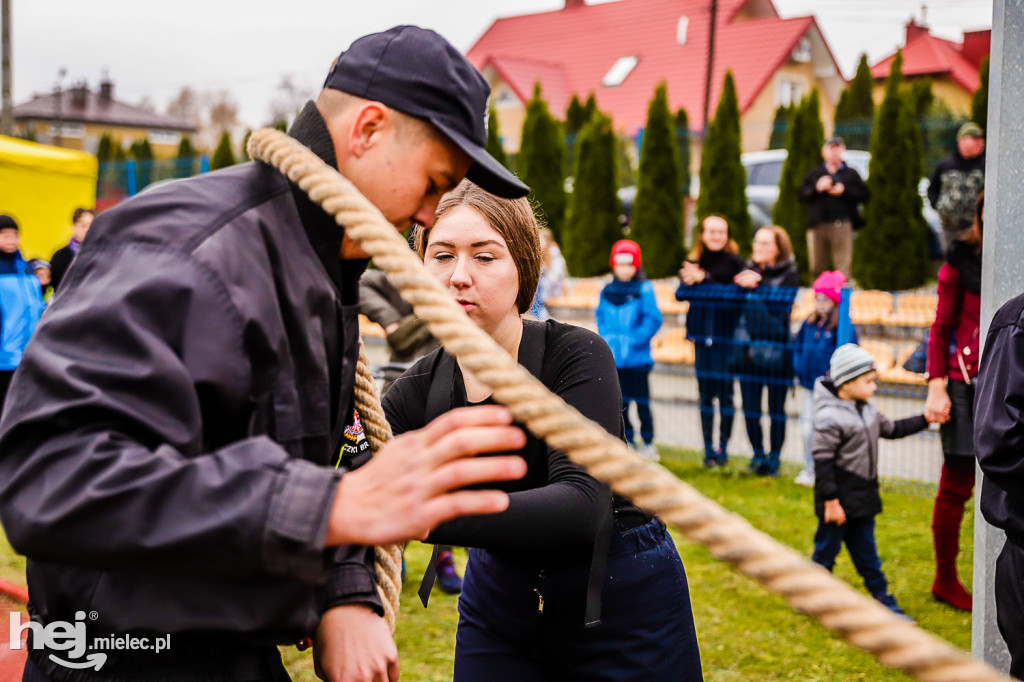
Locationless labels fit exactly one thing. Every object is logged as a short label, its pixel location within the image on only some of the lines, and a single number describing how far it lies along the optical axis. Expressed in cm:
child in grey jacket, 535
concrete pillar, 349
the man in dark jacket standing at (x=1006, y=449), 277
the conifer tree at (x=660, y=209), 1655
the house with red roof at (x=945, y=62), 3834
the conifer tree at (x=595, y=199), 1697
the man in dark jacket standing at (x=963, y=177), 1041
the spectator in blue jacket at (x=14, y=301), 749
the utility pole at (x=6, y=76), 2170
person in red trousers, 528
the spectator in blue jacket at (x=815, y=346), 756
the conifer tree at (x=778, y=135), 1855
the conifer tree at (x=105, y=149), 2928
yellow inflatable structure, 1286
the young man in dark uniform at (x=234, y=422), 125
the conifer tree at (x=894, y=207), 1477
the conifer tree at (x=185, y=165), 2252
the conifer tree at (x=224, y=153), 2162
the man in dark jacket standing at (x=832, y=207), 1236
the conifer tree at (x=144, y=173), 2323
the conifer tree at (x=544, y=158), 1827
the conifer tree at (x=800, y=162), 1606
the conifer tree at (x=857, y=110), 1725
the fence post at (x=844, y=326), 761
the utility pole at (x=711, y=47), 2297
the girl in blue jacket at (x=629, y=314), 834
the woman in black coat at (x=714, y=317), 834
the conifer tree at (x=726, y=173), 1620
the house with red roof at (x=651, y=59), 3694
